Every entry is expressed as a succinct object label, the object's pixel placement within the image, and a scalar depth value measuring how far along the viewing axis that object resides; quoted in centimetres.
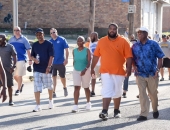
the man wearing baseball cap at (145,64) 1104
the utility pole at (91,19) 2535
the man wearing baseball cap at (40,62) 1252
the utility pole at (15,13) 2119
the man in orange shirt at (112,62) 1094
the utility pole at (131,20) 2739
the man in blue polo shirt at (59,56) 1489
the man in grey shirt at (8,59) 1339
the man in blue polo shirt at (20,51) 1520
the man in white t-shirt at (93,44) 1564
